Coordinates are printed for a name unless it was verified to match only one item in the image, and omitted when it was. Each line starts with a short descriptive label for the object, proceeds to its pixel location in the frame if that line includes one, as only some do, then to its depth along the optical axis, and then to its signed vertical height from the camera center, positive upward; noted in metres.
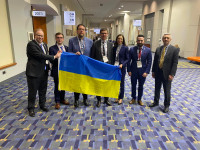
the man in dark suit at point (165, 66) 2.96 -0.50
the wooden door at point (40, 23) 7.47 +0.78
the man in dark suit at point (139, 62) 3.24 -0.46
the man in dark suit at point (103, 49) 3.17 -0.19
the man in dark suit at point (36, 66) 2.67 -0.47
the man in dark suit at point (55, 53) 3.04 -0.29
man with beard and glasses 3.07 -0.09
